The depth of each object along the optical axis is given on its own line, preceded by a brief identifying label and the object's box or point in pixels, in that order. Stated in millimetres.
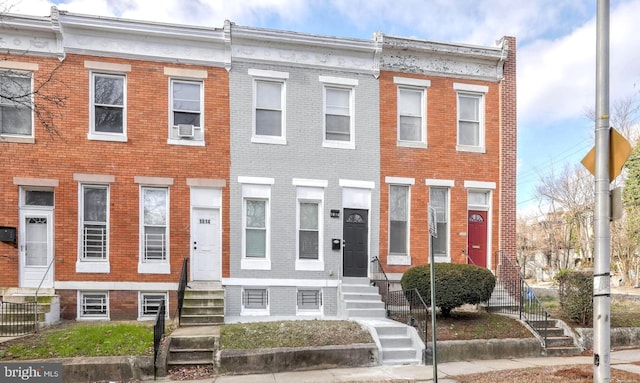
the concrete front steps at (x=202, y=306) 10922
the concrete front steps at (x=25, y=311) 10023
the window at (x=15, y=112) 11641
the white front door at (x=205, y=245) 12266
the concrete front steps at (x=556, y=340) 9773
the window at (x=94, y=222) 11844
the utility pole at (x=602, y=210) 5898
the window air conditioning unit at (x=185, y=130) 12172
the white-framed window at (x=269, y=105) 12703
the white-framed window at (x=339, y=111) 13125
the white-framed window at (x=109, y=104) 12008
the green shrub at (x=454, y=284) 10125
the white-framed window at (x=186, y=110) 12281
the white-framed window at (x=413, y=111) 13578
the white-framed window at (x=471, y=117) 13945
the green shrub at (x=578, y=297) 10570
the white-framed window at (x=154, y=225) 12086
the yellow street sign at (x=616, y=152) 6027
